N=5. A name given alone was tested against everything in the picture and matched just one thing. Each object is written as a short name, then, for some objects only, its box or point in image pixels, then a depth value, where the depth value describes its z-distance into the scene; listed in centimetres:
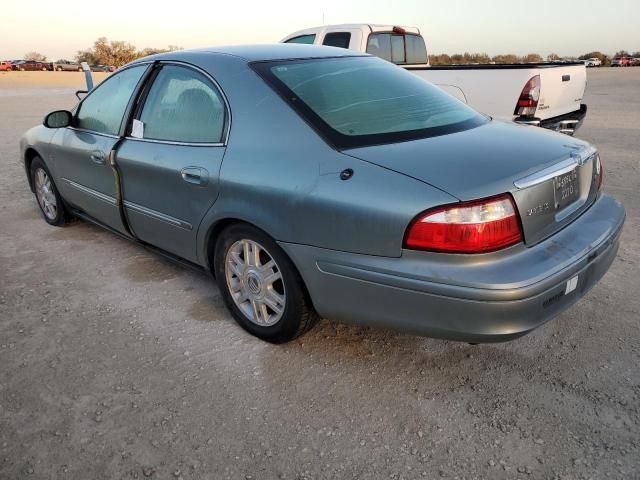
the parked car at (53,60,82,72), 5744
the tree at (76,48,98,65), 6153
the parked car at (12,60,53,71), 5881
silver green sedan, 220
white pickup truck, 594
